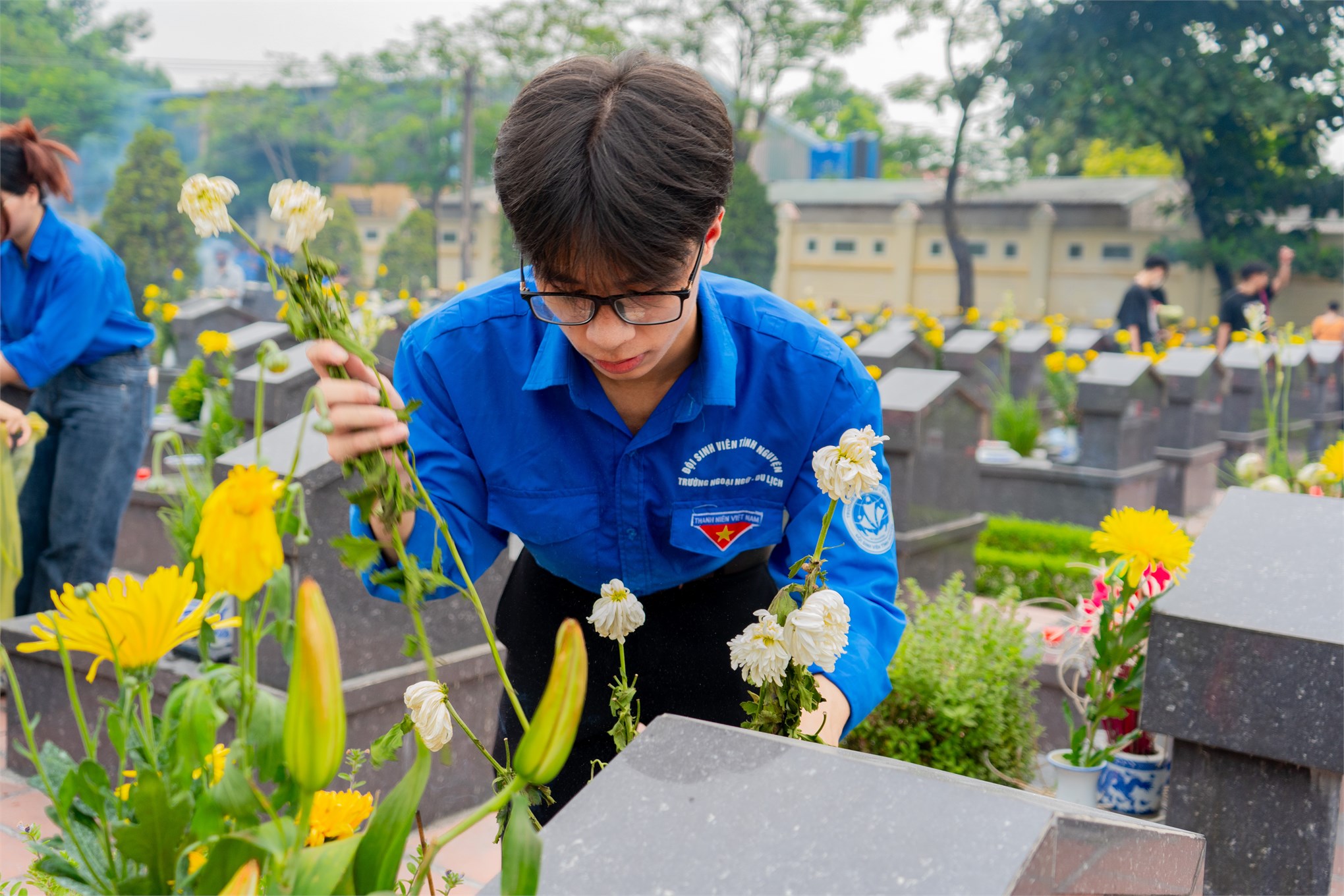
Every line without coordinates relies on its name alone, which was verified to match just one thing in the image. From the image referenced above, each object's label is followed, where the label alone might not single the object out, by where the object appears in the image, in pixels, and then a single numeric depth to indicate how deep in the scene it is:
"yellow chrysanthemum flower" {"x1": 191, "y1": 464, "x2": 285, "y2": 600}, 0.53
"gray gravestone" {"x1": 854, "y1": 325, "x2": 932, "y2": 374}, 8.05
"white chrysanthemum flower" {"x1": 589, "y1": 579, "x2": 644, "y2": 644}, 1.06
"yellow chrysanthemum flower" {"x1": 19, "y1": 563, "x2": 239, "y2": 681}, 0.58
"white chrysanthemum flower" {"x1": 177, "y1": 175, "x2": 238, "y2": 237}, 0.70
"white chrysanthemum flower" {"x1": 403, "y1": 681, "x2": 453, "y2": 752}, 0.89
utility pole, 22.64
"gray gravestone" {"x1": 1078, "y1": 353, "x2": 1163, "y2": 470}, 7.11
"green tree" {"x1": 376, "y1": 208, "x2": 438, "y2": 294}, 24.95
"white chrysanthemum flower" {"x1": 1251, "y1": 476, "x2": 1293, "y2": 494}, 3.40
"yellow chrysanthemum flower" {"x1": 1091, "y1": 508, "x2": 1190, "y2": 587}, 2.08
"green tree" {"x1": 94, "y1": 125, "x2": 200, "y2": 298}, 18.70
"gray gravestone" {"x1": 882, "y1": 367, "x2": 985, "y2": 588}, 4.76
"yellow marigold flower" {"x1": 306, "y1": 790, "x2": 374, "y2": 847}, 0.80
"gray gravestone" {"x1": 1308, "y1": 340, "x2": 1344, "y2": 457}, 10.85
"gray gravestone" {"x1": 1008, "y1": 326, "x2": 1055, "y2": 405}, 10.30
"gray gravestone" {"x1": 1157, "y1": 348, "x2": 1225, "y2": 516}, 8.33
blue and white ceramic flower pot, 2.36
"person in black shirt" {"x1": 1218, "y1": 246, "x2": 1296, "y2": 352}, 10.78
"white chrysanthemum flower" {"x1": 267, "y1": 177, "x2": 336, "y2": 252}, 0.69
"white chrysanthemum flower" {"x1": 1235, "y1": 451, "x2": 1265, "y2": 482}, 4.03
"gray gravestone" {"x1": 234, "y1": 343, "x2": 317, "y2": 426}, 4.92
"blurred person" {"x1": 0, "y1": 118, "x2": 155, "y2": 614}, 3.53
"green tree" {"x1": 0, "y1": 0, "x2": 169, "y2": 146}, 25.95
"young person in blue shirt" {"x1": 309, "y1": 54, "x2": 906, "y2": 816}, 1.26
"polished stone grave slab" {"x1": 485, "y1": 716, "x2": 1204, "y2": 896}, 0.71
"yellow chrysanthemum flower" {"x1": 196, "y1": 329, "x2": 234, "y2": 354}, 3.84
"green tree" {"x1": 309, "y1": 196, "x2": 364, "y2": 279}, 24.28
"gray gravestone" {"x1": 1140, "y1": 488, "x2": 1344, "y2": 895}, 1.91
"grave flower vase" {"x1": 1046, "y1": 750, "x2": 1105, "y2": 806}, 2.37
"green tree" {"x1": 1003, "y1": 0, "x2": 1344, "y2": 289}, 24.19
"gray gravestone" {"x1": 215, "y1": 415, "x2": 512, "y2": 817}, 2.97
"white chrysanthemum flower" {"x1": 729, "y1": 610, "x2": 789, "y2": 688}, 0.96
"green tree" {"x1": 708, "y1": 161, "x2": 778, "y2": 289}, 24.71
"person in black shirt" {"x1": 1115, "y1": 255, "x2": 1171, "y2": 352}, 10.16
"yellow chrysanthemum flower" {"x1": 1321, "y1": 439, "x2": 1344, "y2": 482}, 2.72
